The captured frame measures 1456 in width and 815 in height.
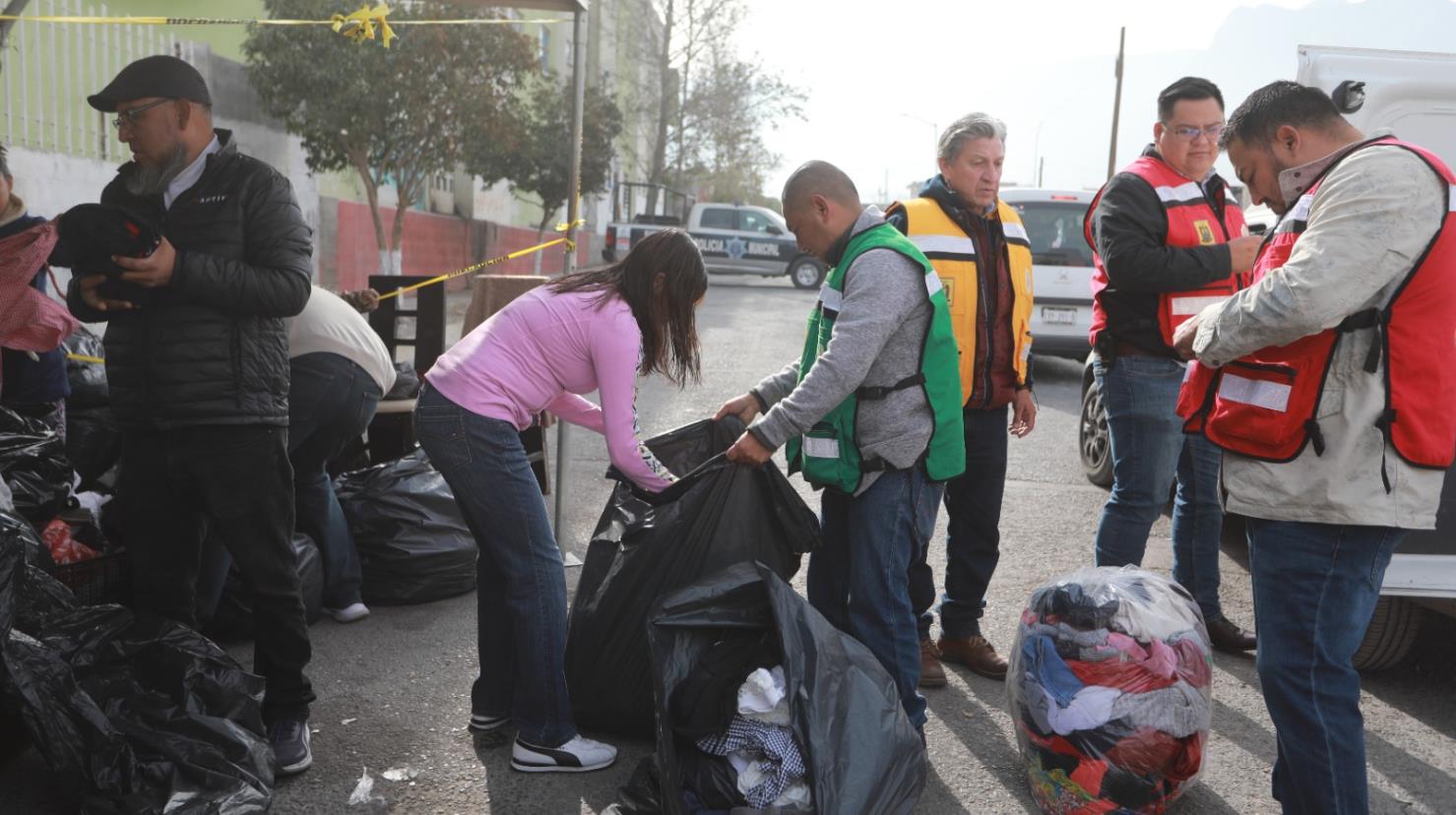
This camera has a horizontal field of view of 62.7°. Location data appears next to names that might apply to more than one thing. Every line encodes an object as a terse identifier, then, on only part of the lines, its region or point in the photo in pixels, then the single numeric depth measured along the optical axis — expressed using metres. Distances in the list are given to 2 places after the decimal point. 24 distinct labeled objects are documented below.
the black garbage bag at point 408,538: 4.59
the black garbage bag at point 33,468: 3.97
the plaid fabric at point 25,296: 3.88
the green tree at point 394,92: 13.21
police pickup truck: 27.39
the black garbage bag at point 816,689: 2.66
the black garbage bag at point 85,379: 5.16
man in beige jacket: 2.37
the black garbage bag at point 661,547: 3.14
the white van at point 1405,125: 3.65
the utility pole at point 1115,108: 33.78
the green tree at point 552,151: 21.80
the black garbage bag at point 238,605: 4.10
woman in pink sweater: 3.14
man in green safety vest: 3.04
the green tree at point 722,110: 41.38
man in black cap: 3.04
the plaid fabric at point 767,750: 2.67
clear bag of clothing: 2.94
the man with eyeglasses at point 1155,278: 3.73
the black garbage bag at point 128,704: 2.72
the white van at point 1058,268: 10.29
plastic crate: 3.78
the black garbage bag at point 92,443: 4.64
